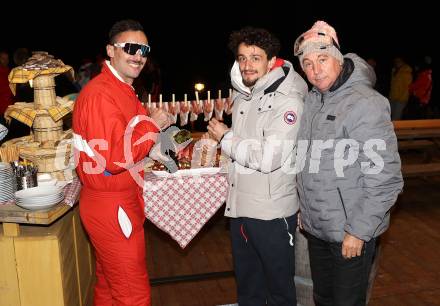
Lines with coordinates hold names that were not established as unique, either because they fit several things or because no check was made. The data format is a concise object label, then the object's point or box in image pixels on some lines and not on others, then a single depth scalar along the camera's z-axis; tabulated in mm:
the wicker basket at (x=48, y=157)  3172
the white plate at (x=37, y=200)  2664
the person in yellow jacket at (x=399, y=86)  10547
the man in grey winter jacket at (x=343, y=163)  2232
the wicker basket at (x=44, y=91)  3191
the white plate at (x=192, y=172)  3283
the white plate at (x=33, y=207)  2664
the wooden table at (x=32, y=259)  2664
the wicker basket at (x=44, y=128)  3240
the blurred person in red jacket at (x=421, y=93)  10469
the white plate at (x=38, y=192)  2708
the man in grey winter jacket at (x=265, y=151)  2637
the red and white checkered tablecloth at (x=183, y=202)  3205
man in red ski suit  2504
